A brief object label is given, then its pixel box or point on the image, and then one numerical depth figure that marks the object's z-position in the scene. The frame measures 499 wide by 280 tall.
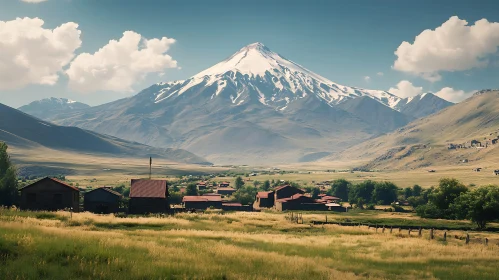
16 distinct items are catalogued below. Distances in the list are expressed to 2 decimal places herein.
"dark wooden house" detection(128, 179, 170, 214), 86.50
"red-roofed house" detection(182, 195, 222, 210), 130.25
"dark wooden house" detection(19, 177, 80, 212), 78.44
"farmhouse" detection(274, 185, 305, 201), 140.00
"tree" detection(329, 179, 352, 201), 191.39
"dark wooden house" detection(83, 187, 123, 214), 88.50
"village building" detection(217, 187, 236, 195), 197.12
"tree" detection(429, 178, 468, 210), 105.00
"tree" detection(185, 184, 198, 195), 156.75
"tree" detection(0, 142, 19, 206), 88.69
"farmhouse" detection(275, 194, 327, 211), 130.00
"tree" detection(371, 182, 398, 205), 166.62
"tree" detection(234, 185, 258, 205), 155.43
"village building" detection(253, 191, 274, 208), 144.50
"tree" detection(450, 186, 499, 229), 81.44
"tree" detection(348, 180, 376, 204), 172.75
